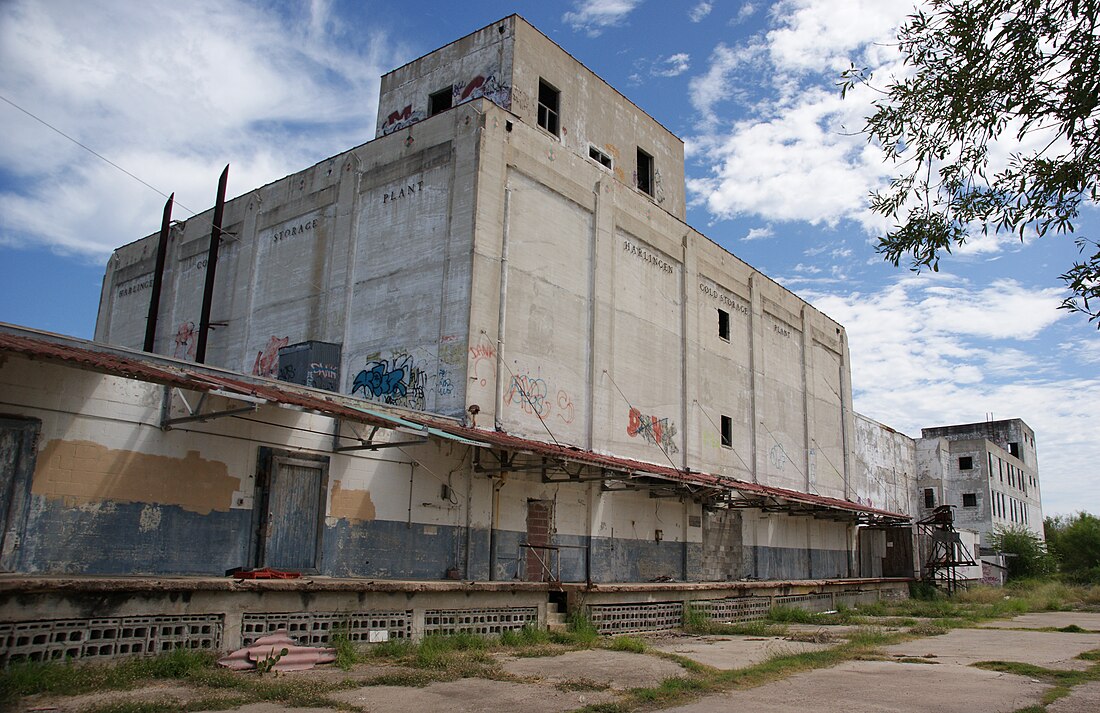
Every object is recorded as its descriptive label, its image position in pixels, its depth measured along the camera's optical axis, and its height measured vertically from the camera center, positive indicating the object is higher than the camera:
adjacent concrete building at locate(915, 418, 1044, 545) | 49.69 +4.34
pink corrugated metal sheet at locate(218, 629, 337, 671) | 10.20 -1.63
